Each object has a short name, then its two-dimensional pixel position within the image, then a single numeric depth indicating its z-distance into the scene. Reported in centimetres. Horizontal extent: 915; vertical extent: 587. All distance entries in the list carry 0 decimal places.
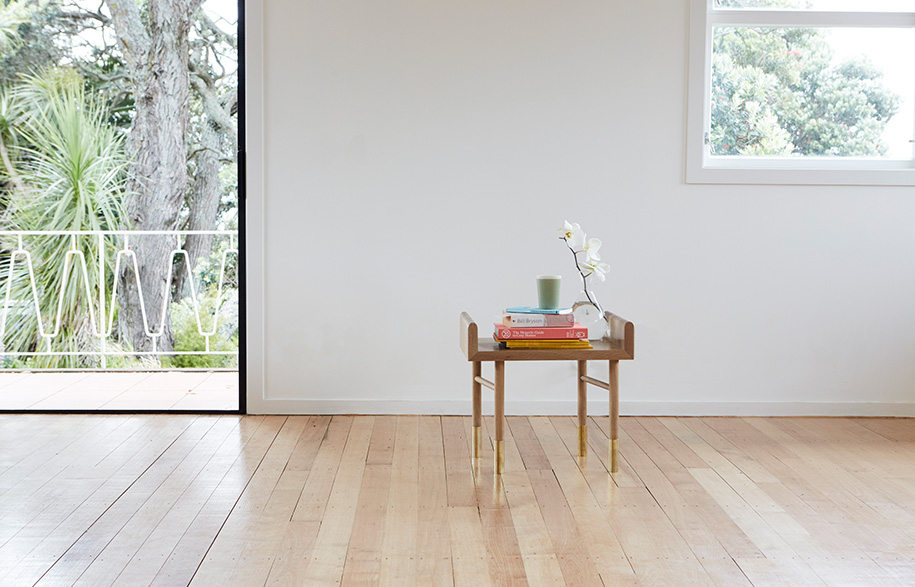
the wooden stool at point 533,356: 254
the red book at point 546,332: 258
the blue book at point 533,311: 260
